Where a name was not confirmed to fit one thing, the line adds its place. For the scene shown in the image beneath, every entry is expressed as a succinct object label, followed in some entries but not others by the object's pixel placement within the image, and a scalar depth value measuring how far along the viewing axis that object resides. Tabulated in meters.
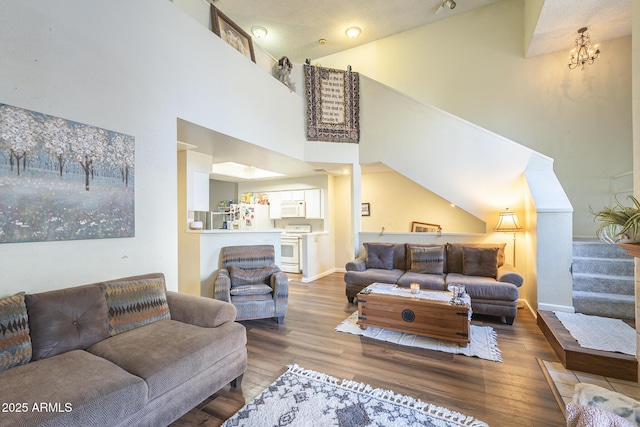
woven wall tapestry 4.87
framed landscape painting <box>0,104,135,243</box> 1.74
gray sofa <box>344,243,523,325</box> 3.27
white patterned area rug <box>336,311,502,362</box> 2.54
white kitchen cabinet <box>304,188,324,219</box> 6.23
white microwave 6.31
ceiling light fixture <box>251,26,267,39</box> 5.49
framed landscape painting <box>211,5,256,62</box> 3.37
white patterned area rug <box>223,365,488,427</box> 1.67
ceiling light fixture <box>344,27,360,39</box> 5.59
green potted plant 1.56
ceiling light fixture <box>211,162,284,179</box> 5.87
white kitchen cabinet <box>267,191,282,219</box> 6.70
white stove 6.10
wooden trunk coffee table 2.65
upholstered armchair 3.17
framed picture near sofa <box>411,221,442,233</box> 5.83
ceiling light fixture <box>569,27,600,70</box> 4.20
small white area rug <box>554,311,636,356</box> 2.31
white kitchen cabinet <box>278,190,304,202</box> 6.43
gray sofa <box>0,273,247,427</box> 1.23
